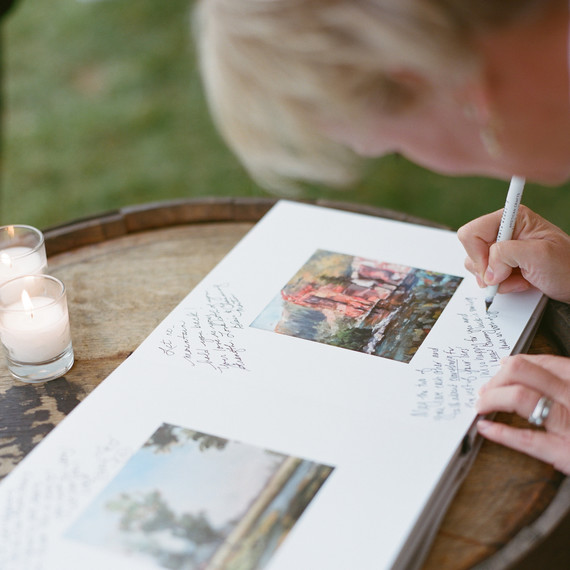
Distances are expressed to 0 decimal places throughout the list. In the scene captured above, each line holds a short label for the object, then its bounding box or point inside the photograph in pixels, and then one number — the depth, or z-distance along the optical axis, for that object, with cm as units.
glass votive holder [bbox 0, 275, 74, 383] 84
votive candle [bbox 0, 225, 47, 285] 96
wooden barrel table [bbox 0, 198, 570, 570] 67
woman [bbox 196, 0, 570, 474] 59
